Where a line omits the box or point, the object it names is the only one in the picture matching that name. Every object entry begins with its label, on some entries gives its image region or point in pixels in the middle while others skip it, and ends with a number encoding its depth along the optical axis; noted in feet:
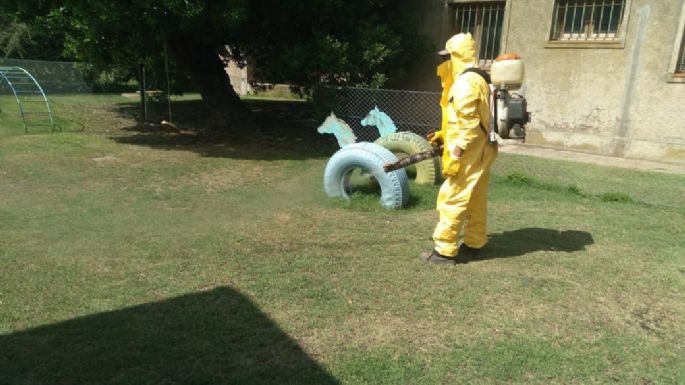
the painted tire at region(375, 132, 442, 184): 24.47
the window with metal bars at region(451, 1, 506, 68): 35.73
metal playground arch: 38.05
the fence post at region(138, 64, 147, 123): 41.37
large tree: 26.99
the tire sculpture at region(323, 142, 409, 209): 20.02
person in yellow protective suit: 13.87
